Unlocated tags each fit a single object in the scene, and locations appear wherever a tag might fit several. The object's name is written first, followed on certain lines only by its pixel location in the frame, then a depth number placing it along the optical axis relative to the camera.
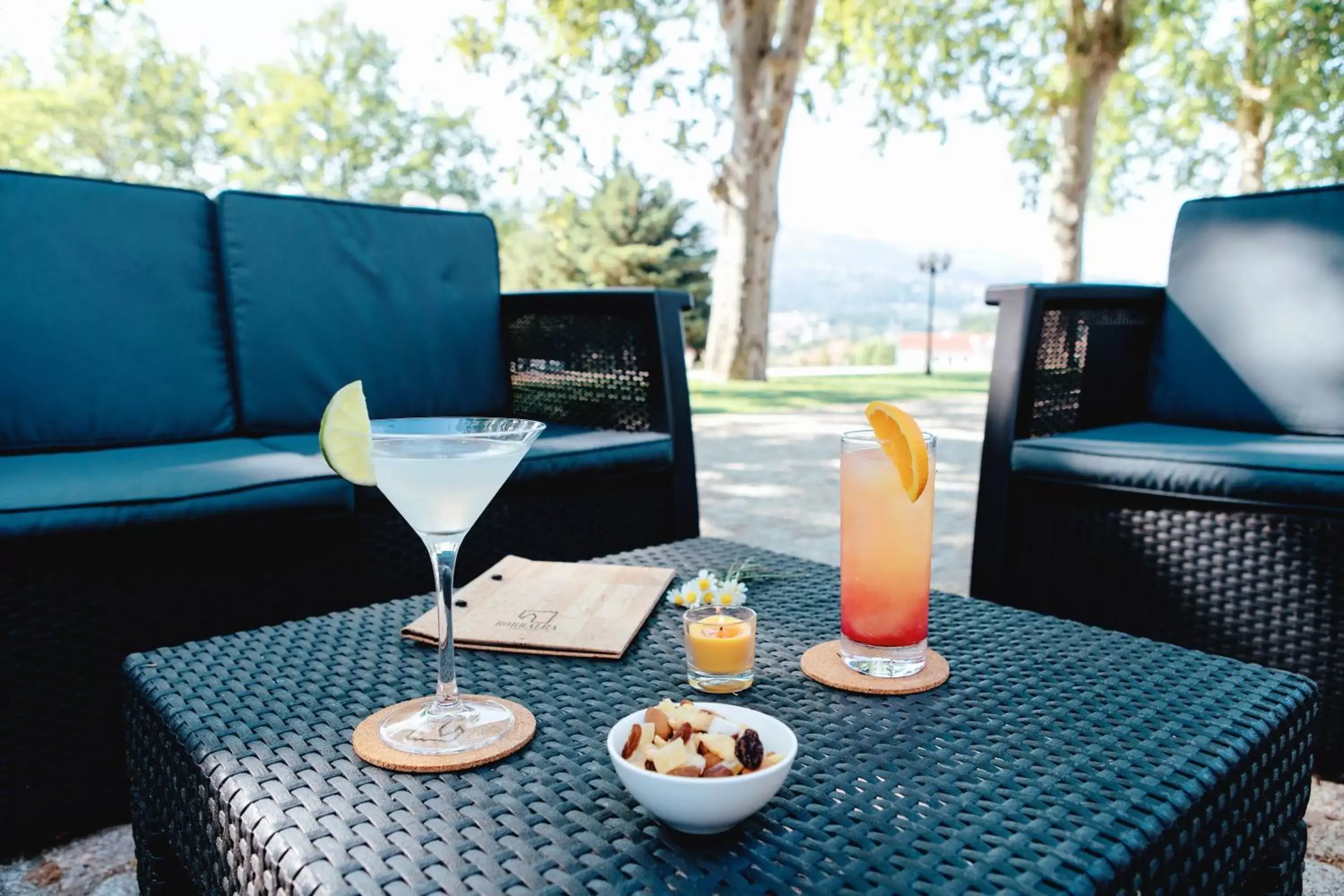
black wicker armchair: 1.57
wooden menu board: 0.97
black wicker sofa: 1.32
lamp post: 14.52
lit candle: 0.85
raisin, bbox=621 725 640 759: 0.65
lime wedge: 0.71
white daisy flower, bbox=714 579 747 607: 1.05
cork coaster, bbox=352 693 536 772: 0.71
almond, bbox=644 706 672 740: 0.68
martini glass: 0.74
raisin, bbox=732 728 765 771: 0.62
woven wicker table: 0.59
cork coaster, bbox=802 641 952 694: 0.85
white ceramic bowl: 0.59
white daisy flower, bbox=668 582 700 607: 1.06
